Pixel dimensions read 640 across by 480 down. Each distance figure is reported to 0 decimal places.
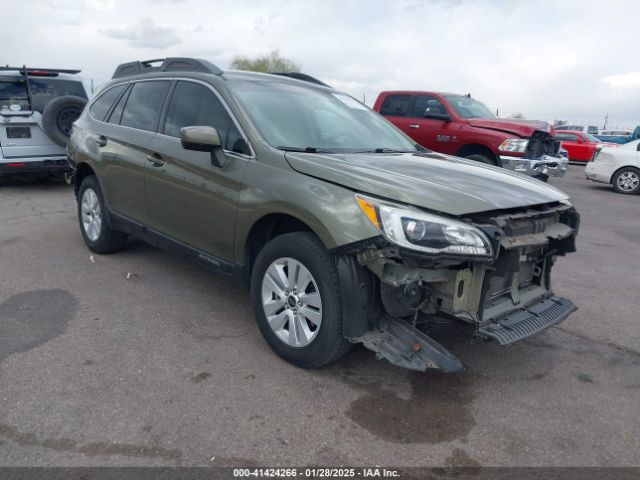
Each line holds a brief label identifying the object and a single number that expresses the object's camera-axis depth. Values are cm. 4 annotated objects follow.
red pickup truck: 988
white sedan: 1288
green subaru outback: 288
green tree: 5244
